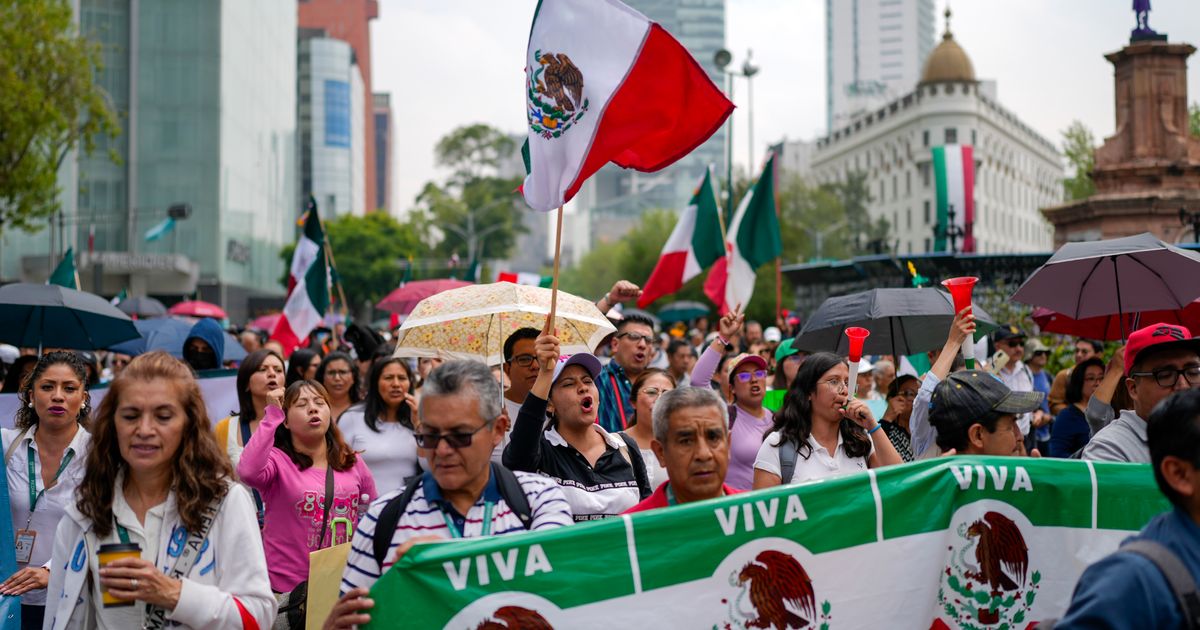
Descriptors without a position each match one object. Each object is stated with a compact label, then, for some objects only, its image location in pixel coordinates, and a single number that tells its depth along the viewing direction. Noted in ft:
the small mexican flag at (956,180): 72.23
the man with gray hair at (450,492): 11.33
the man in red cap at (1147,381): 14.67
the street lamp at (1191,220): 63.60
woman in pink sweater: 17.71
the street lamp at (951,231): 79.22
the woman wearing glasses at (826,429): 18.13
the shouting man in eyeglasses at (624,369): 24.71
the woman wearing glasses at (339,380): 25.18
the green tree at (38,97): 75.41
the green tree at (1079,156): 166.71
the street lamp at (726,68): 84.48
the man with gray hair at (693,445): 12.98
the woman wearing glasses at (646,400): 20.95
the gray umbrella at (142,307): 61.05
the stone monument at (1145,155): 76.33
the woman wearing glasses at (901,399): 24.34
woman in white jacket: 11.12
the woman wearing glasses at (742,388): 21.66
